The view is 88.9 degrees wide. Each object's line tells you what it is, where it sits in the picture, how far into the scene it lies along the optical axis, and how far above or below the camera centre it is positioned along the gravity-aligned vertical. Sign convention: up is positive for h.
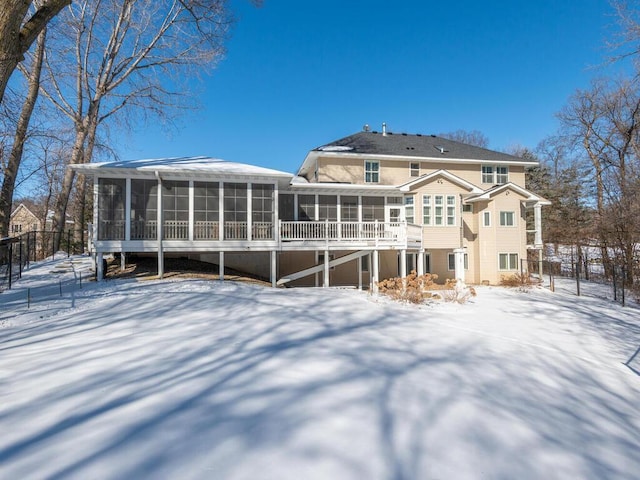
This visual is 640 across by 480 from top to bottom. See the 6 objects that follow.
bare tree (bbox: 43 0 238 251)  16.91 +10.03
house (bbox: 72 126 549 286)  11.54 +1.73
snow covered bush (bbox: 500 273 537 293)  15.62 -1.67
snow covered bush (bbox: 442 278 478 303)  10.37 -1.54
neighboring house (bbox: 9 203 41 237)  42.12 +4.36
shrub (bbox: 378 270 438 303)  9.48 -1.20
